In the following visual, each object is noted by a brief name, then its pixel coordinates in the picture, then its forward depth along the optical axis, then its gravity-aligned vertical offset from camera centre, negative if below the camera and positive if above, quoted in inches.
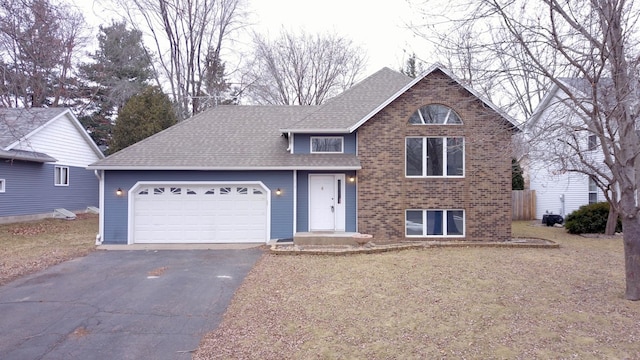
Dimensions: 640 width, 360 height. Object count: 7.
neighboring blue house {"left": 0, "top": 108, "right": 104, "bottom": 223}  712.2 +37.1
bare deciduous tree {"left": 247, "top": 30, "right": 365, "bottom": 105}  1115.9 +341.6
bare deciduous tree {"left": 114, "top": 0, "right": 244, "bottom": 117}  1079.0 +407.3
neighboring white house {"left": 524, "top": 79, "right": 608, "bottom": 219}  648.4 +1.1
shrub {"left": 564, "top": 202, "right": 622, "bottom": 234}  608.7 -47.3
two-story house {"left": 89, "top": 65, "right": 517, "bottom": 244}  514.0 +5.4
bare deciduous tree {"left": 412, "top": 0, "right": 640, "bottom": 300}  235.8 +77.0
